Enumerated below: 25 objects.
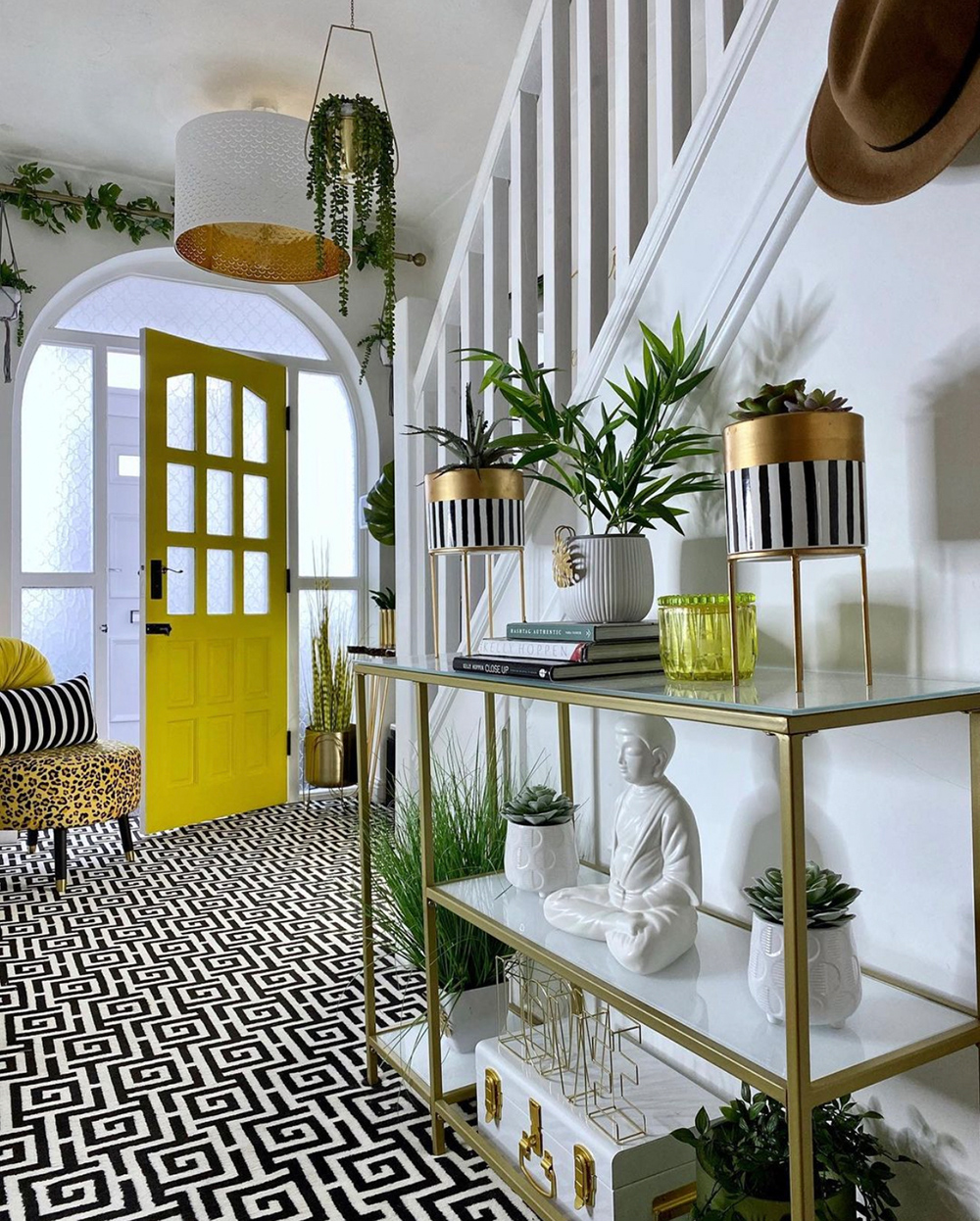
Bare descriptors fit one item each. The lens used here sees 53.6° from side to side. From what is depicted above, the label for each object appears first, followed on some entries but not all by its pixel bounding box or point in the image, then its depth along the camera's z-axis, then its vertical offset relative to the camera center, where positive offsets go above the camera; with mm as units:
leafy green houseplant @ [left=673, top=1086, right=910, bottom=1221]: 1197 -680
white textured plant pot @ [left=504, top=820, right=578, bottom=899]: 1730 -399
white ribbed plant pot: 1554 +90
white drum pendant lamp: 3100 +1506
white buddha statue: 1350 -342
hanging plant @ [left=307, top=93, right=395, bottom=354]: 2980 +1493
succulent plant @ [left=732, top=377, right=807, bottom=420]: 1187 +286
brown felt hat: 1172 +682
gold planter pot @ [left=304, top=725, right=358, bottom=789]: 4641 -568
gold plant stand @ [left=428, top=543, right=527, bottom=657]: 1927 +145
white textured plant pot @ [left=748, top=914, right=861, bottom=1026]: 1128 -403
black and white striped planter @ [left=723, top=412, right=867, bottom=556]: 1148 +181
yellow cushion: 3725 -92
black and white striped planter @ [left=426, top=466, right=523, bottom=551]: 1889 +257
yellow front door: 4160 +264
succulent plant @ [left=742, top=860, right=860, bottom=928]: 1138 -319
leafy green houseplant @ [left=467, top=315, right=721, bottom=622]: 1562 +291
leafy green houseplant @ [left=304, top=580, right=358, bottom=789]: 4645 -354
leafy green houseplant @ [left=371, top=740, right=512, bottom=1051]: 1970 -558
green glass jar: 1301 -8
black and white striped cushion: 3562 -286
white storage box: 1393 -770
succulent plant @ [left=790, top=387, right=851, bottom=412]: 1174 +280
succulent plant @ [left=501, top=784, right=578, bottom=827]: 1744 -315
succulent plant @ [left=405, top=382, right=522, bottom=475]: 1890 +371
